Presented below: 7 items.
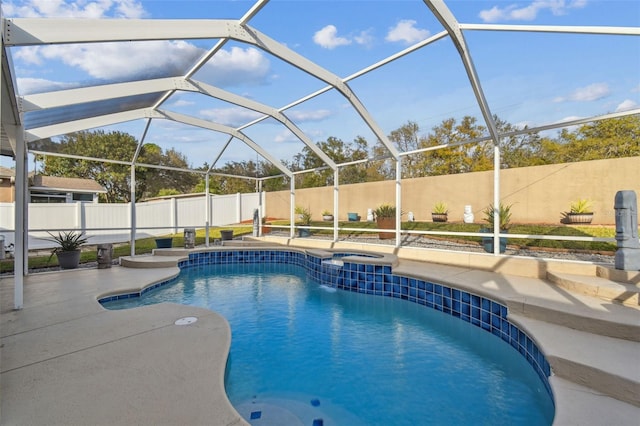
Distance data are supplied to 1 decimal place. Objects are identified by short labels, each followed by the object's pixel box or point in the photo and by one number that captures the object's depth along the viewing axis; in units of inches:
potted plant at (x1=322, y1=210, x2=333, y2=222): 599.7
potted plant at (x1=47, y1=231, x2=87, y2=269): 316.1
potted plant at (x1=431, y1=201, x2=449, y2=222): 470.6
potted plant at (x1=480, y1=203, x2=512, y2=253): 301.9
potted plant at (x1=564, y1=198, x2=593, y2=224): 359.1
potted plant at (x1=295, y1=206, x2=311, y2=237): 513.7
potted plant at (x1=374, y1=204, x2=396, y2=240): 426.3
